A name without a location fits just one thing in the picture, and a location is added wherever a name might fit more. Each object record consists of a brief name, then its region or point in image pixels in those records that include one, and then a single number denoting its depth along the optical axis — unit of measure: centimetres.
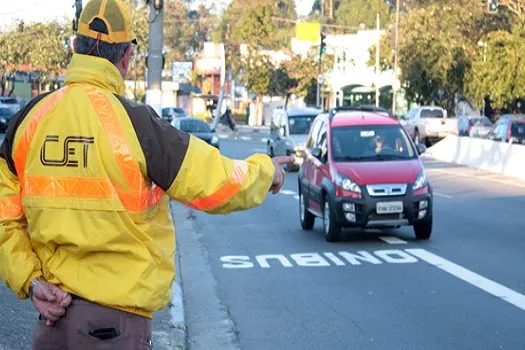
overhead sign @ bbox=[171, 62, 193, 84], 5631
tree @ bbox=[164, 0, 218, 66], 11009
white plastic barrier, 3030
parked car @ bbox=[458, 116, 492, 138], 4775
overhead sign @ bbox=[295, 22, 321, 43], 7431
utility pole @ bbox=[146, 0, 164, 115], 1731
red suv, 1478
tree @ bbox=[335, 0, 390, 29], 11188
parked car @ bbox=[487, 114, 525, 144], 3809
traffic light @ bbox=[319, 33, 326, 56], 5254
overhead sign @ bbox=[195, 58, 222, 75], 9412
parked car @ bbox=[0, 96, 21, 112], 5680
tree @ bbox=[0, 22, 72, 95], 6006
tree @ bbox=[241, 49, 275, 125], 8144
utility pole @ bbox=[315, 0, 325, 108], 5267
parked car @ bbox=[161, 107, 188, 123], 5500
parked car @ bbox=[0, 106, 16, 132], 5184
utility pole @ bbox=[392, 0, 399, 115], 5697
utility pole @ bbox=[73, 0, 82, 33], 1945
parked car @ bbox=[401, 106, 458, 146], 4812
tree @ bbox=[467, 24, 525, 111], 4600
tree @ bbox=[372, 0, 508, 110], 5447
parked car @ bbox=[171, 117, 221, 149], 3609
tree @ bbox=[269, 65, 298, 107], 8144
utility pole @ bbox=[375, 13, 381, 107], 6378
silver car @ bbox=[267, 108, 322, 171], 3014
